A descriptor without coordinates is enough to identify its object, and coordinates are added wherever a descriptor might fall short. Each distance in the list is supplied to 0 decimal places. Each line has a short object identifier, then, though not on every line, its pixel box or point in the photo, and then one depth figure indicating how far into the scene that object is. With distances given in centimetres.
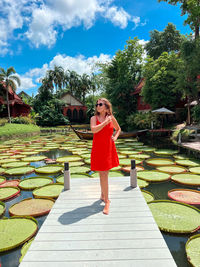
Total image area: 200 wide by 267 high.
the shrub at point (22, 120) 2261
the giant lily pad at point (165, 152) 848
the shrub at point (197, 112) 1145
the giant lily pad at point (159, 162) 655
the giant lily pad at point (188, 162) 636
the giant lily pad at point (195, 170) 549
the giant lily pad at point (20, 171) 595
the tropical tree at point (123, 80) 2212
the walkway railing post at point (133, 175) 323
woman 257
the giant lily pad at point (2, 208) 340
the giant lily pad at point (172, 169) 565
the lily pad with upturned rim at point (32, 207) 330
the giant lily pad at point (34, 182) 464
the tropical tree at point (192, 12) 1152
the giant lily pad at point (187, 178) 468
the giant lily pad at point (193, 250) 209
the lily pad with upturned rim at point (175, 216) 274
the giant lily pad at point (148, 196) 374
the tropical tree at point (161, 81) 1614
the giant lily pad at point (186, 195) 364
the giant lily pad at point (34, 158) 783
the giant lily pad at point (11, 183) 486
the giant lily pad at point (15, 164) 681
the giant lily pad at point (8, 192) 411
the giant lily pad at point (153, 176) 496
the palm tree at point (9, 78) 2267
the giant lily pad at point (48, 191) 404
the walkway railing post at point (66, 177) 329
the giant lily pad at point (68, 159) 772
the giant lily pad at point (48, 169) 596
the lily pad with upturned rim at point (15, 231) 248
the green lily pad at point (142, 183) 456
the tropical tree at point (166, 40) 3234
